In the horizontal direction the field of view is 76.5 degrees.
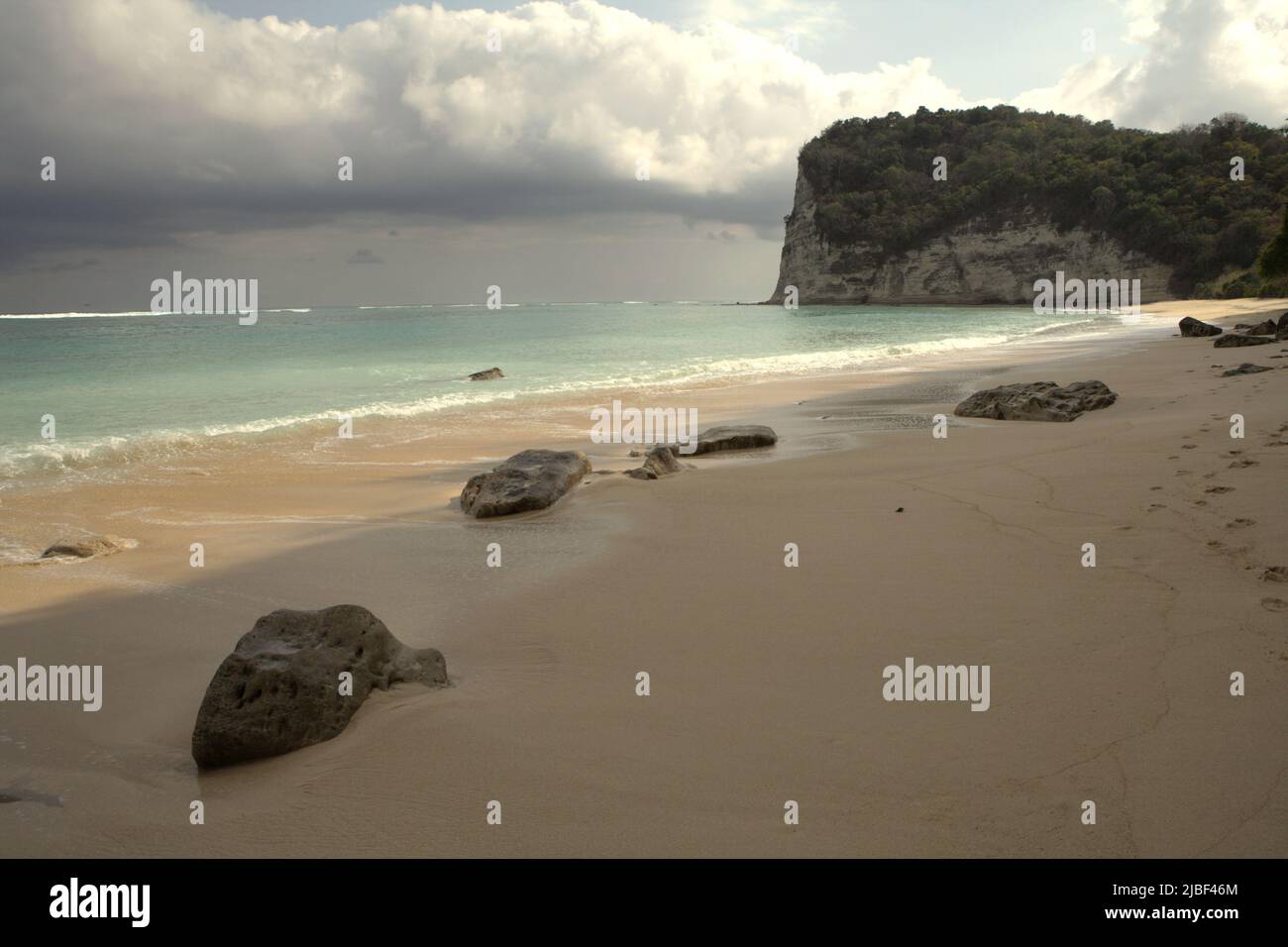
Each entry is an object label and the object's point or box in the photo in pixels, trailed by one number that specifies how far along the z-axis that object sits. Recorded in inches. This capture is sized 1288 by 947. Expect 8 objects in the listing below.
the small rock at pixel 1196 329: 940.6
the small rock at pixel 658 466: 341.4
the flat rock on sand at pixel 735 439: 399.5
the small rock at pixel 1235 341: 720.3
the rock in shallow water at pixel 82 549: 249.9
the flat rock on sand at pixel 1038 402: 431.8
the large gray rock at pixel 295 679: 129.5
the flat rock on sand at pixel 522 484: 292.0
